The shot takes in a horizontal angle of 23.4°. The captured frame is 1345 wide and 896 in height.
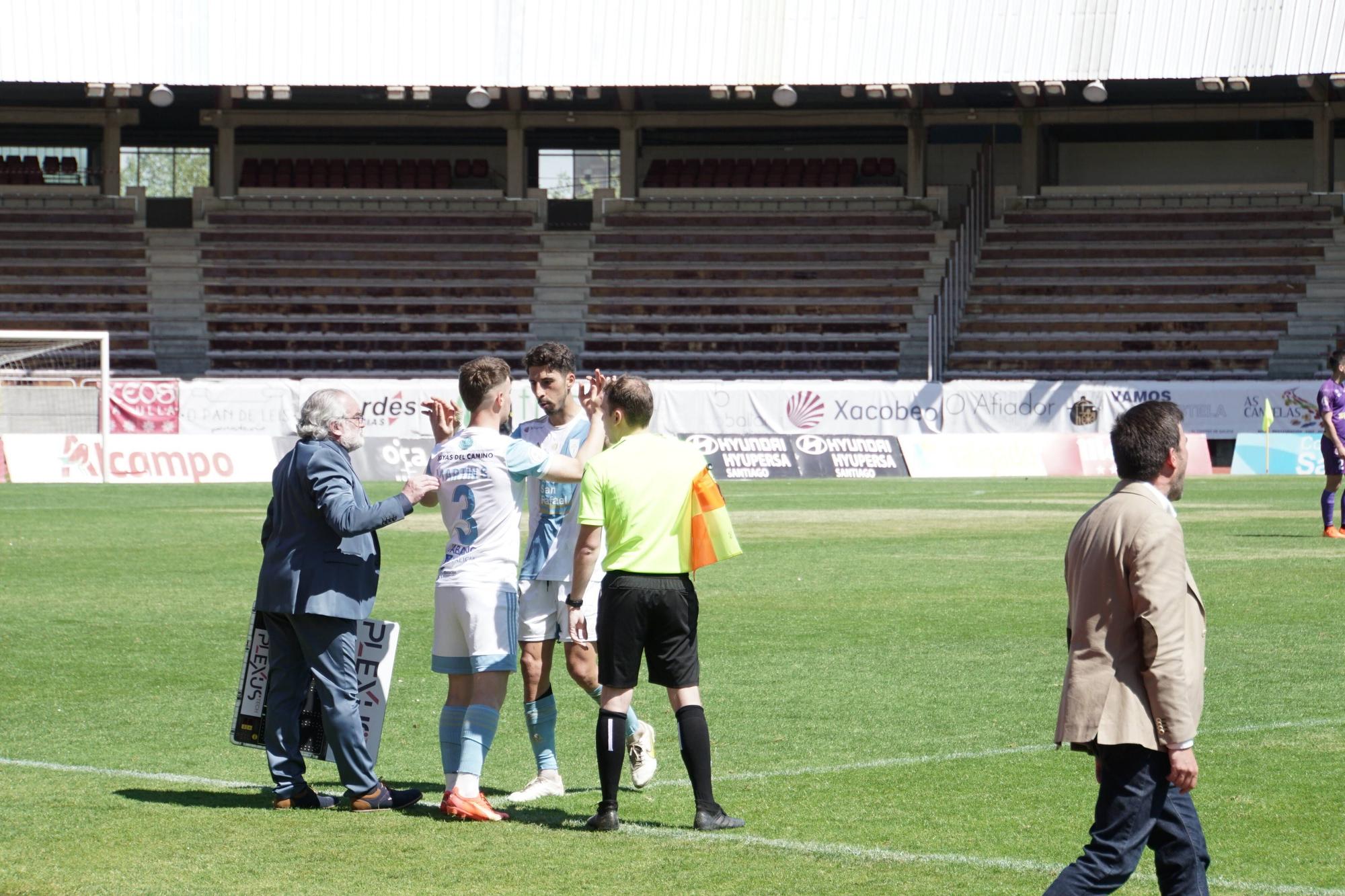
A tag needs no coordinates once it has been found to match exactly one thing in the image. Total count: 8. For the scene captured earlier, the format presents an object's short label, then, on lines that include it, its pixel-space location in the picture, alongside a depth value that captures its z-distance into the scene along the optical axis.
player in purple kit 35.07
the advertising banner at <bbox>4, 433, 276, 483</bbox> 61.58
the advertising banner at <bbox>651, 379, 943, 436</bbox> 70.23
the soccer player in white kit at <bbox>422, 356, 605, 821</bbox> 13.10
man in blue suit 13.07
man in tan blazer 8.68
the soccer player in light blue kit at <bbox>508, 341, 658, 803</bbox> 13.97
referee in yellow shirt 12.68
